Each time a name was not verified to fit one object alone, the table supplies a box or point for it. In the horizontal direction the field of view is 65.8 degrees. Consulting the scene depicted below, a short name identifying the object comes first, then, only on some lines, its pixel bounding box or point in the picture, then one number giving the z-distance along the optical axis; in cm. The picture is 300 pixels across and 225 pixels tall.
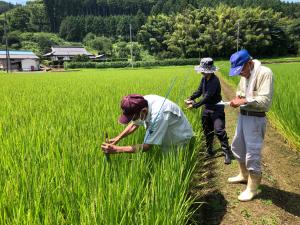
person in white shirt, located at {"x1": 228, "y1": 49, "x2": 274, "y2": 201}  192
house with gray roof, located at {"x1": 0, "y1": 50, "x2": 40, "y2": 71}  3169
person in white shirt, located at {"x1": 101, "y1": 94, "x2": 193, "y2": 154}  165
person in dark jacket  287
